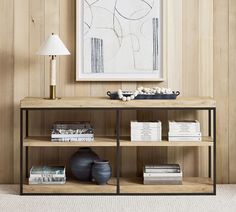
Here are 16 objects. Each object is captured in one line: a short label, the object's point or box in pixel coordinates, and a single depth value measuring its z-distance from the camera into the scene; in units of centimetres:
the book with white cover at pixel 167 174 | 443
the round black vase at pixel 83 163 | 446
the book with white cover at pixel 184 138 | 440
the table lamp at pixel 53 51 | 434
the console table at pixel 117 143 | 431
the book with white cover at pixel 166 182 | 444
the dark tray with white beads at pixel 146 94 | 435
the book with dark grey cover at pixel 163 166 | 446
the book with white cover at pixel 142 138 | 440
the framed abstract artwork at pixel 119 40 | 462
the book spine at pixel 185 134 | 440
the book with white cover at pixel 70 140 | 438
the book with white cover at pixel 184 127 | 441
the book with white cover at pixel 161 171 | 445
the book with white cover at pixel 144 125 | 440
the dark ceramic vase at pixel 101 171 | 438
